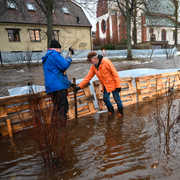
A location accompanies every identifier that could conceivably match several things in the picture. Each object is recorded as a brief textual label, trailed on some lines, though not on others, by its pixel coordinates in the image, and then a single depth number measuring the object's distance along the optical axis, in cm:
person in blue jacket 329
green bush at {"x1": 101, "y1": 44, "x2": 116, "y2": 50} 2891
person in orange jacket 400
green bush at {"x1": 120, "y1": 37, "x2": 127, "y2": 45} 3217
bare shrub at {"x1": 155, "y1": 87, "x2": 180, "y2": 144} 273
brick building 3425
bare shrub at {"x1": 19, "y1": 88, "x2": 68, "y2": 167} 210
